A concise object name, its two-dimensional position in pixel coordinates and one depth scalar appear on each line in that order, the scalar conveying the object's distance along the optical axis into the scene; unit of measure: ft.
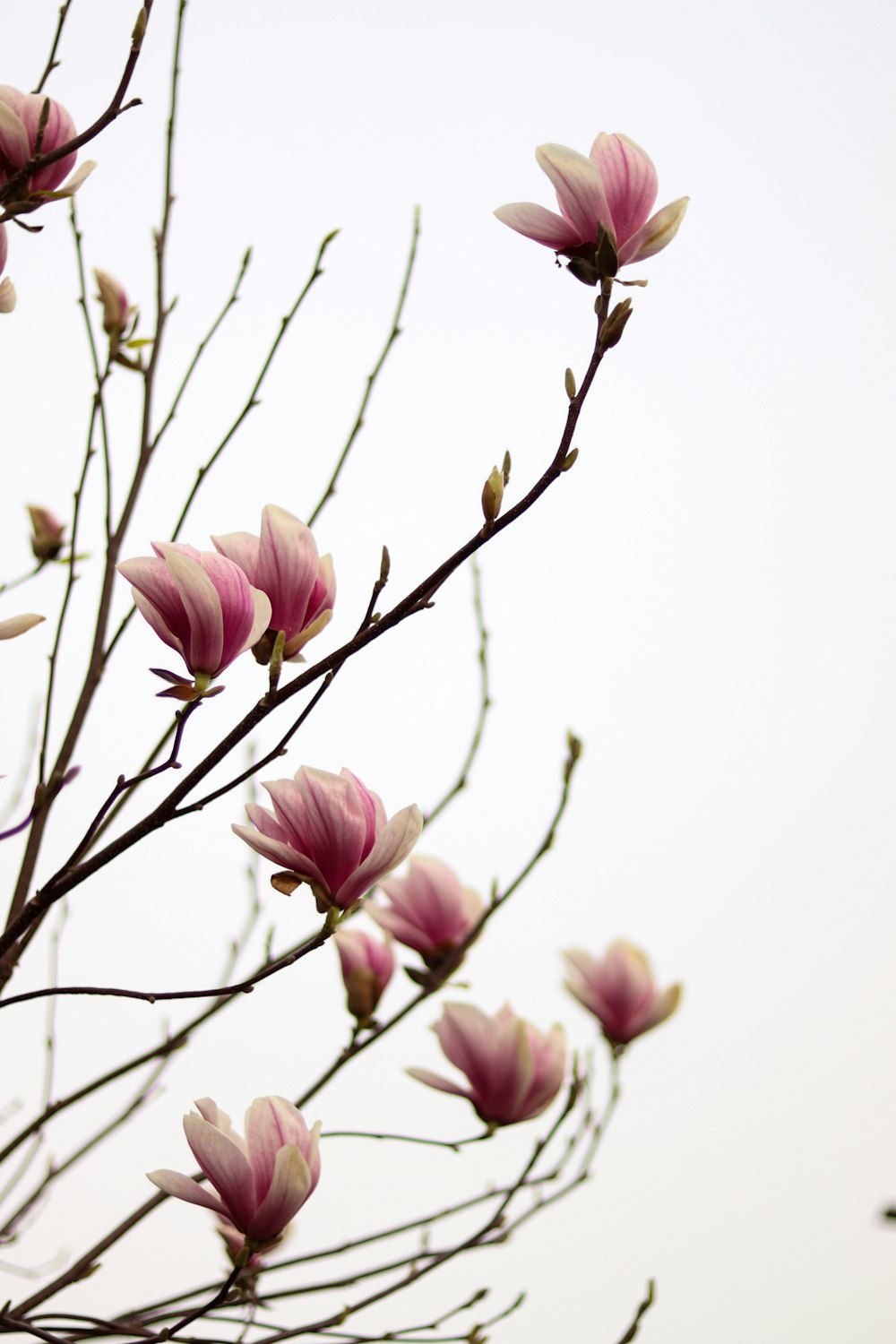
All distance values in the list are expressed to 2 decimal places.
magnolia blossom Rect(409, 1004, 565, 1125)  7.33
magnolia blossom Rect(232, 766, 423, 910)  6.04
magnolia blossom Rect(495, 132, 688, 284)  6.16
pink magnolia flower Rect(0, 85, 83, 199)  6.36
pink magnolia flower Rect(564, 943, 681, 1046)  8.11
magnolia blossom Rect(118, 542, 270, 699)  5.90
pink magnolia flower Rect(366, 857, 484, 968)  7.47
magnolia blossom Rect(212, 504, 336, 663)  6.05
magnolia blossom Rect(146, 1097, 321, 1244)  6.16
